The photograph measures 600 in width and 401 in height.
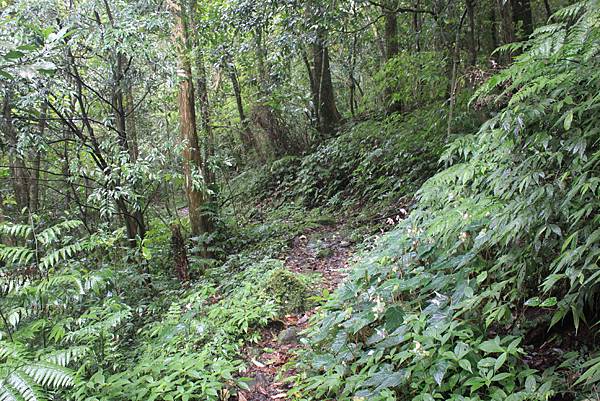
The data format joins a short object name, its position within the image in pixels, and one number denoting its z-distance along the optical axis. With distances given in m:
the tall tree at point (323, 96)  12.37
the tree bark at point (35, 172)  6.86
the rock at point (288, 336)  4.38
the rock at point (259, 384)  3.66
